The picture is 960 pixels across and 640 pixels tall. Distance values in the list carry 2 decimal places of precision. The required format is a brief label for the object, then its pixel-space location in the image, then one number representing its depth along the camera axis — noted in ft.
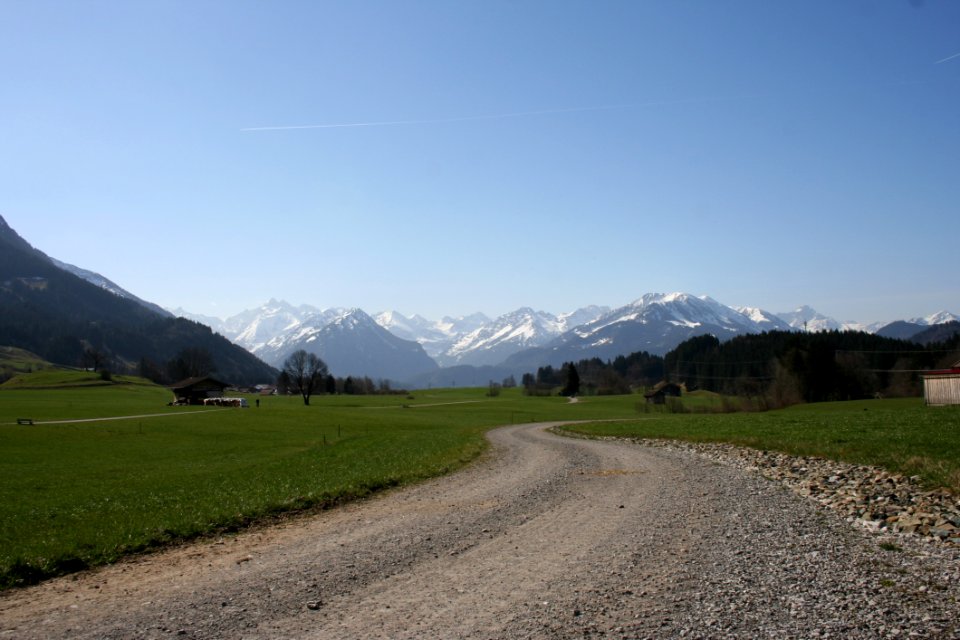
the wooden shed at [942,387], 216.13
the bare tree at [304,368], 501.97
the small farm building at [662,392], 505.70
